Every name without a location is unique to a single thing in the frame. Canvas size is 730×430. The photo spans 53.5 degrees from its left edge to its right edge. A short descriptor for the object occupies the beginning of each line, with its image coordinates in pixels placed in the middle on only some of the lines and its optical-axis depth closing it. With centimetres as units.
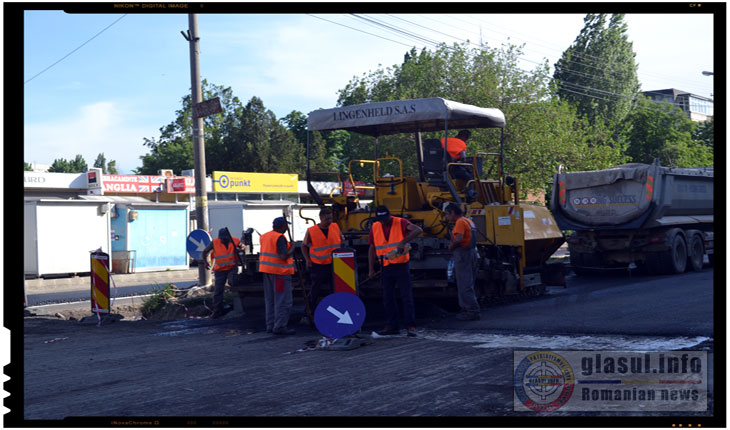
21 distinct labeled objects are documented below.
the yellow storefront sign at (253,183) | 3491
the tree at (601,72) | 4241
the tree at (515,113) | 2550
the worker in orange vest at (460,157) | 1094
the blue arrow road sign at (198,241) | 1288
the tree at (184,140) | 6018
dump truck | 1577
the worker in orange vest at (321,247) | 974
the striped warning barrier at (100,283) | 1143
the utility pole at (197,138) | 1406
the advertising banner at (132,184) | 3288
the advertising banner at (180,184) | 3450
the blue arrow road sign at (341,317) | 770
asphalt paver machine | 1036
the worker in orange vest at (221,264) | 1190
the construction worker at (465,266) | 950
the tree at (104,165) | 8641
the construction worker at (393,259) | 880
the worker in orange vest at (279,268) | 928
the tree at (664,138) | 2723
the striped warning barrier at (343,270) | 898
